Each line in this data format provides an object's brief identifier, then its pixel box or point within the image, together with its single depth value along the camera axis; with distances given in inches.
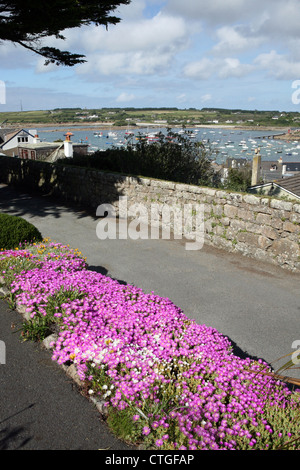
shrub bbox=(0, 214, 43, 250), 326.6
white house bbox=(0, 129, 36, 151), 2903.5
